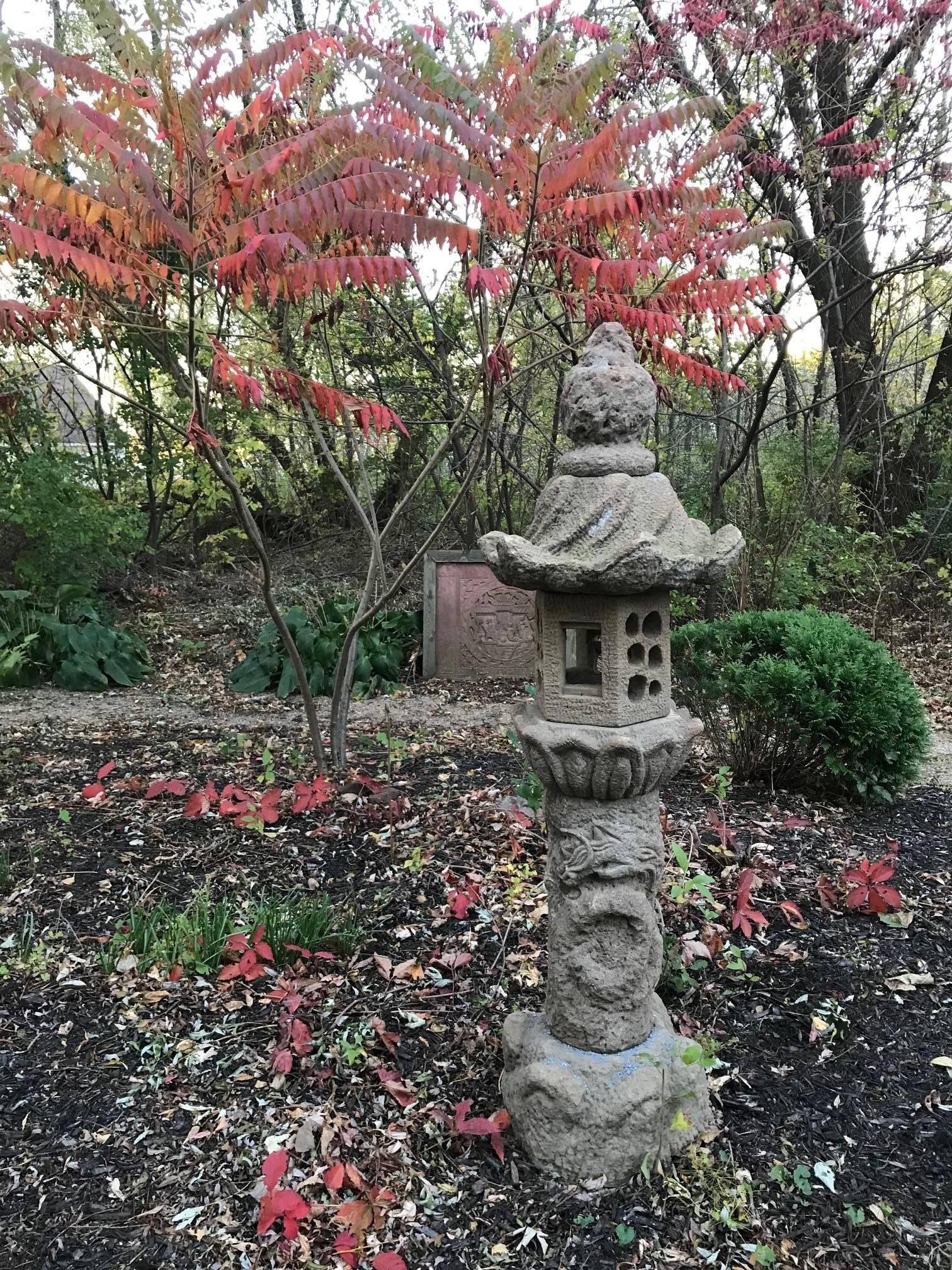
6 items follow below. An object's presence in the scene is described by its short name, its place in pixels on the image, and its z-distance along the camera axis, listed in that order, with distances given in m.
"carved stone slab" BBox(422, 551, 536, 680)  7.78
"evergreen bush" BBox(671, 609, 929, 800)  4.43
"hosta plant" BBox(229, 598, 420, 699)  7.35
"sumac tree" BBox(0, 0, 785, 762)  3.05
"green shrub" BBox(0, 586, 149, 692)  7.54
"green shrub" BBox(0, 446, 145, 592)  7.93
